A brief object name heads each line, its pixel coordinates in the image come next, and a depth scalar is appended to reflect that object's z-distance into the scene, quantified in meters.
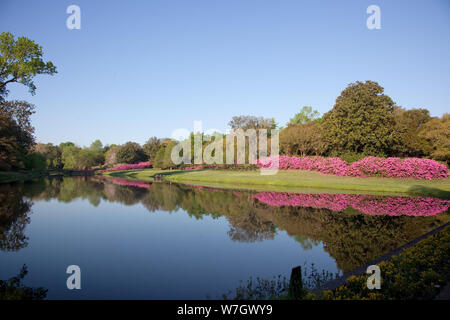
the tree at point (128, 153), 76.38
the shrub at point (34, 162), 56.78
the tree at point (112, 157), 78.88
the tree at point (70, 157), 82.62
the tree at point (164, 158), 61.31
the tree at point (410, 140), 39.78
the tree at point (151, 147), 74.31
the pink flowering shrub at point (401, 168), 27.75
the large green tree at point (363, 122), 36.06
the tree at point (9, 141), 36.00
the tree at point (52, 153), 78.71
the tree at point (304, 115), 85.56
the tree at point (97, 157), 85.25
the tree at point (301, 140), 47.62
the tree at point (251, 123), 67.66
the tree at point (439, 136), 38.91
